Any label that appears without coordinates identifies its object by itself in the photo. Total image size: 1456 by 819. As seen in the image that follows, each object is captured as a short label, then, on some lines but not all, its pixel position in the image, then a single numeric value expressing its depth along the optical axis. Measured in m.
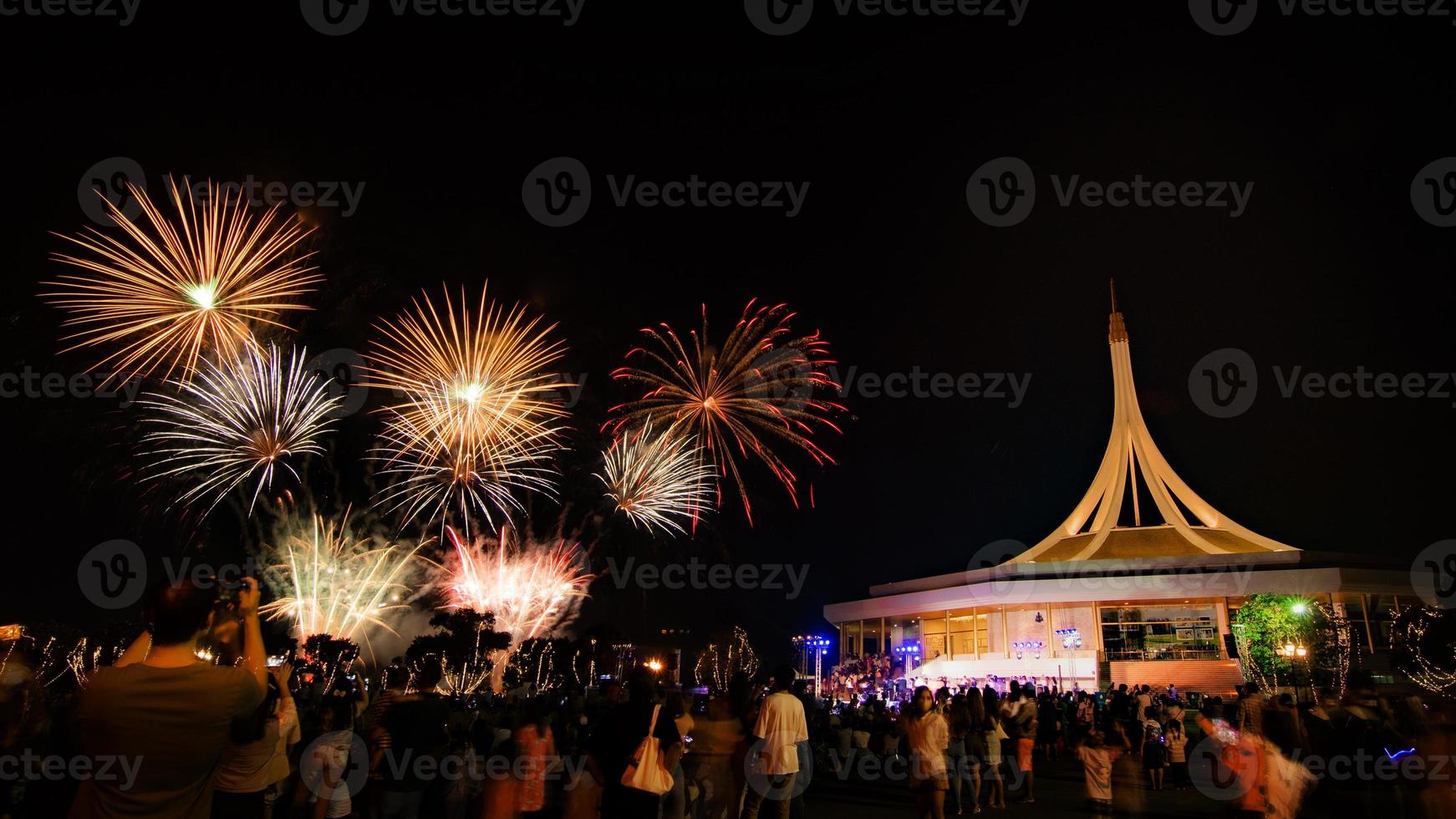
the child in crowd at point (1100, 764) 12.13
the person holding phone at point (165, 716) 3.07
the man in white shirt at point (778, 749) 7.71
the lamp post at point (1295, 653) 33.59
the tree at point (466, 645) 45.28
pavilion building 44.94
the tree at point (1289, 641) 33.53
